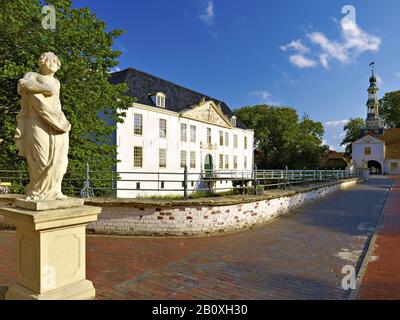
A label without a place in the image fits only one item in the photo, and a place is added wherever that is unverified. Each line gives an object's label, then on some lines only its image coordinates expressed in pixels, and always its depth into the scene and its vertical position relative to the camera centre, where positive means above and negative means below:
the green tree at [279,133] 44.66 +6.10
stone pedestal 2.78 -0.87
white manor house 22.48 +3.36
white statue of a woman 2.92 +0.42
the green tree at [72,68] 8.91 +3.52
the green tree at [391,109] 58.81 +12.80
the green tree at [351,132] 58.88 +7.64
